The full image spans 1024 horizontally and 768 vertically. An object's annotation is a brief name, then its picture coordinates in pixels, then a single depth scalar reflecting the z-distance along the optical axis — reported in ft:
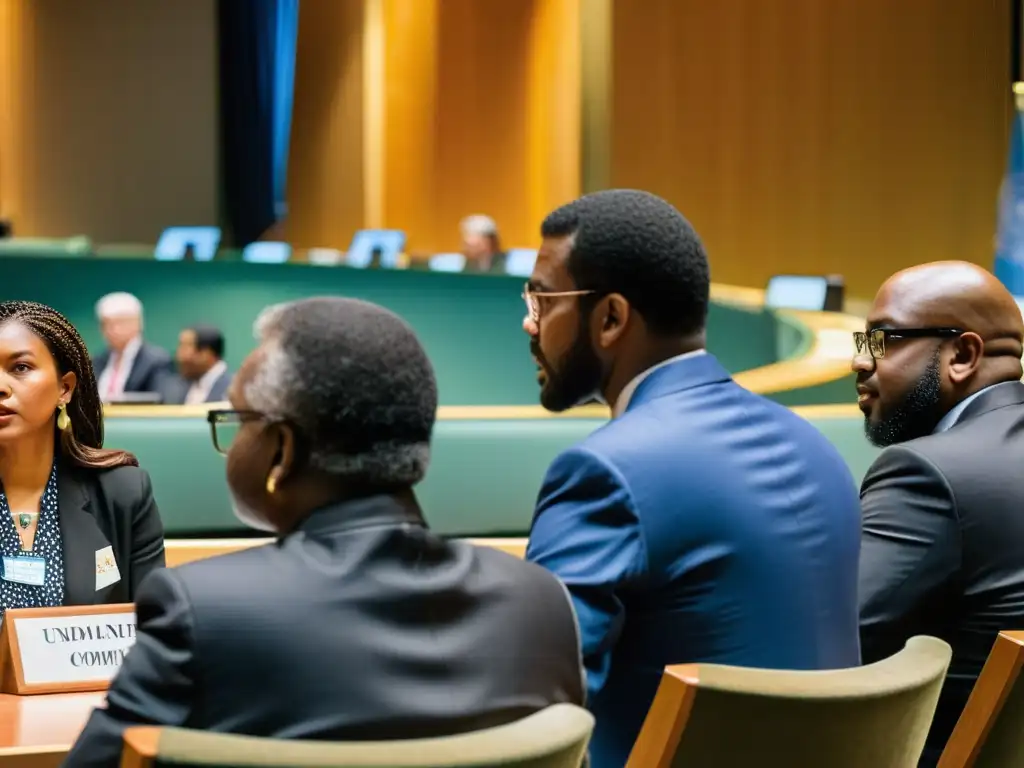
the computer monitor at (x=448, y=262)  35.06
